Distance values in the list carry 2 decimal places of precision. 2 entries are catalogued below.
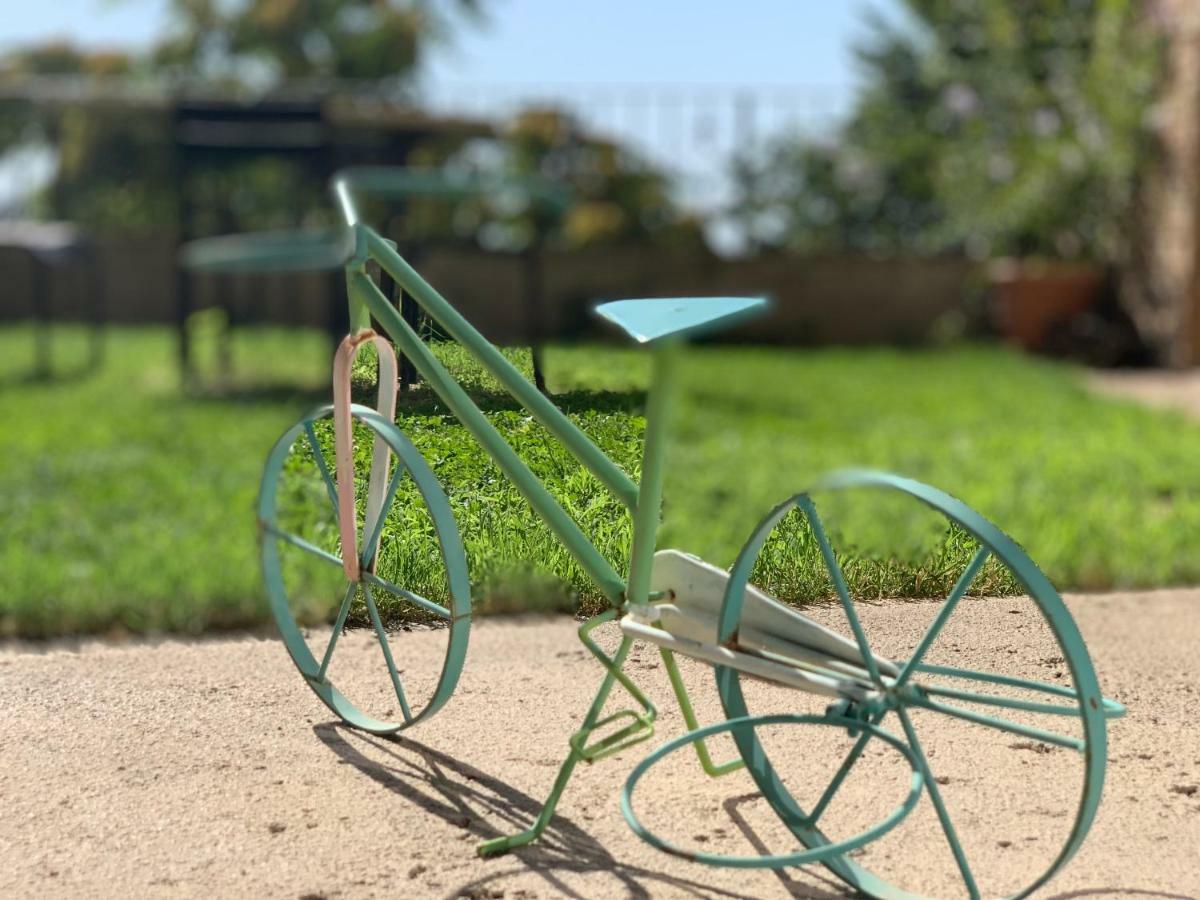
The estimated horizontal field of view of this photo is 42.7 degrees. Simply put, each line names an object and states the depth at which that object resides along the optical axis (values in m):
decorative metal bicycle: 1.83
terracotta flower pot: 10.40
